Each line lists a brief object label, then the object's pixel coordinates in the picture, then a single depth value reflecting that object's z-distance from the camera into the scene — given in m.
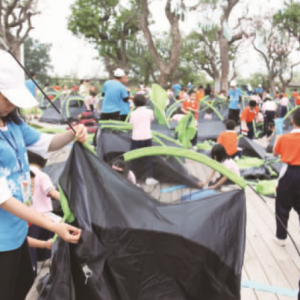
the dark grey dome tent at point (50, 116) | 11.22
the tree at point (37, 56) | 43.94
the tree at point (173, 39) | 13.59
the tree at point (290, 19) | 24.55
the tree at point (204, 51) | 38.17
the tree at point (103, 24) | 24.08
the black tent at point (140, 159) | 3.02
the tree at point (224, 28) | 15.79
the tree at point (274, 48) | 26.31
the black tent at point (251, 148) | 6.58
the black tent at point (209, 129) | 8.27
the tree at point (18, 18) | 15.36
